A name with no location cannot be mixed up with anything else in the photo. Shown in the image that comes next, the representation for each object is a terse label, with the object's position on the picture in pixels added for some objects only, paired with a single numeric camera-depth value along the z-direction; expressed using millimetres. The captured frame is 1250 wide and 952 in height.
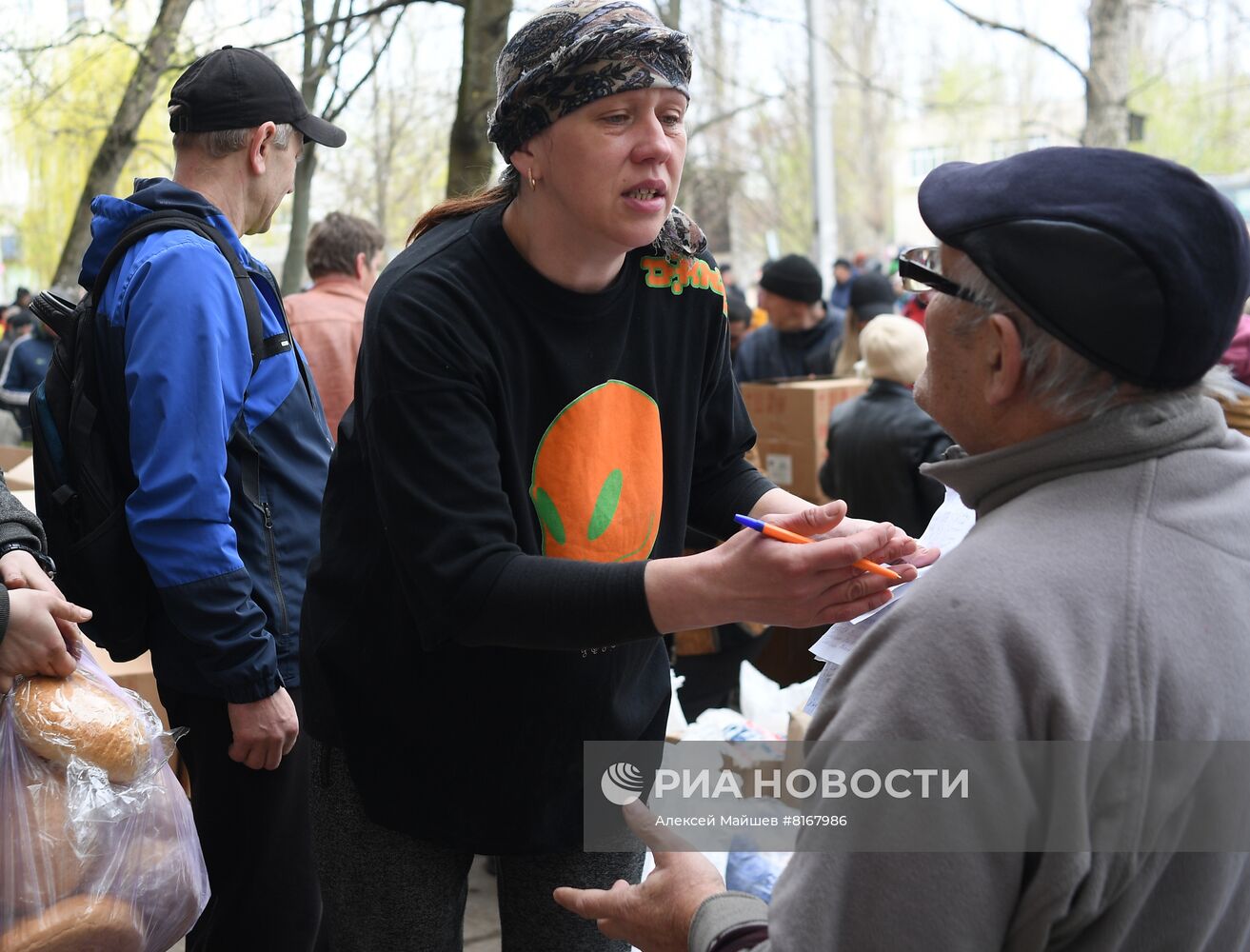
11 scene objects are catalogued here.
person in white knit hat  4340
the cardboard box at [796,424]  5504
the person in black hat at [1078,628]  1062
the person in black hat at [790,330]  6992
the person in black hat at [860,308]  6344
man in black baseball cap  2242
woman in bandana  1574
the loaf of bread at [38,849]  1753
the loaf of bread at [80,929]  1726
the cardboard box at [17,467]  4188
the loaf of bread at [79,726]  1843
